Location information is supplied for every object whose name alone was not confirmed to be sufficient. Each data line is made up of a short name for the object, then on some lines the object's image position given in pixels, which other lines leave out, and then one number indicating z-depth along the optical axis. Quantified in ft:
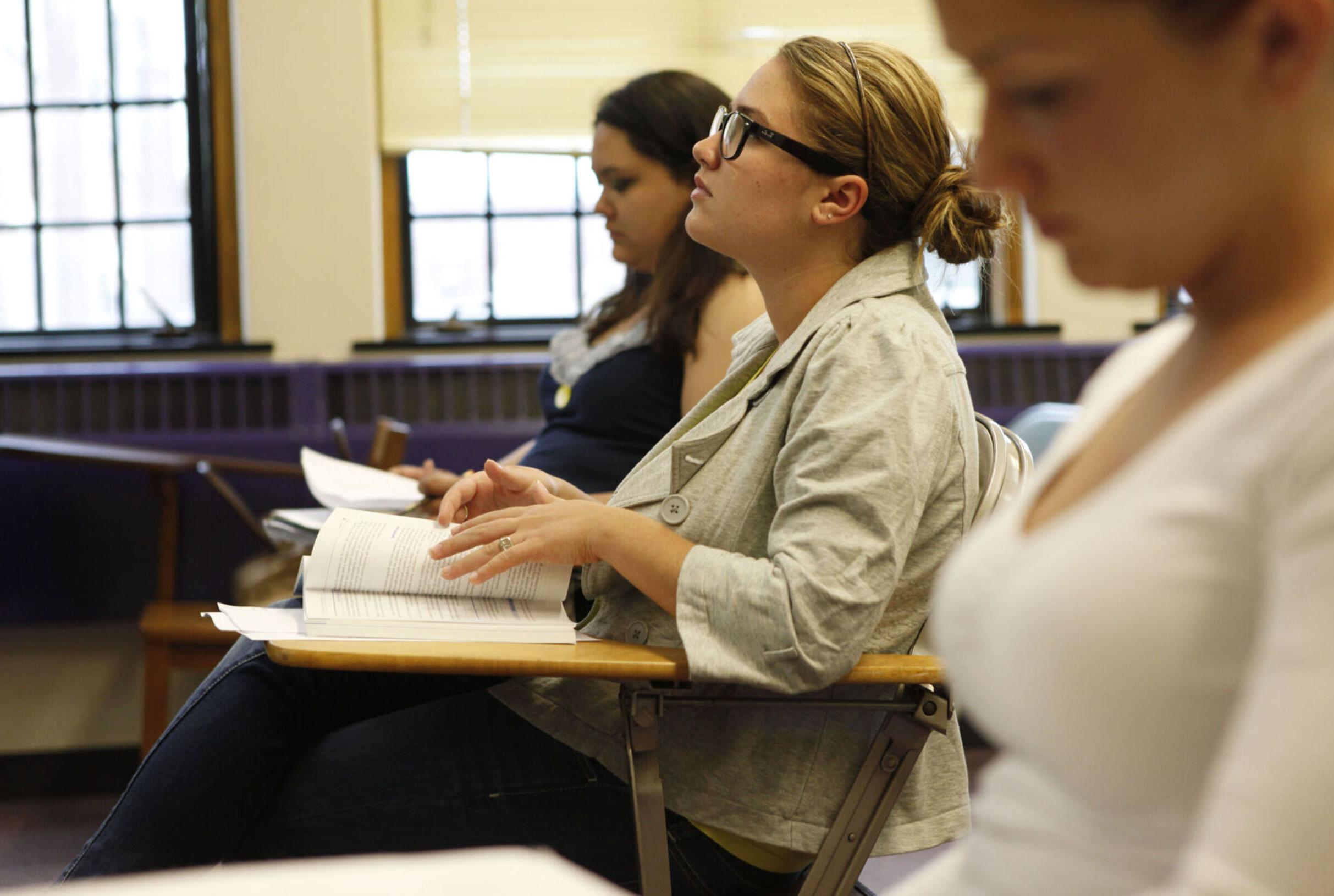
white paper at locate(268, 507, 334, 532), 11.90
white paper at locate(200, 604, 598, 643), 9.99
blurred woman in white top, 5.56
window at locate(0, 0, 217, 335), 18.03
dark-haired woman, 12.49
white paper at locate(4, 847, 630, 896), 6.23
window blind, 17.89
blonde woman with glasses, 9.95
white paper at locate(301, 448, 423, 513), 12.35
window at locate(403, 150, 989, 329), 19.06
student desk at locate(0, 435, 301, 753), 14.15
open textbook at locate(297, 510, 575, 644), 10.10
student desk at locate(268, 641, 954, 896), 9.74
